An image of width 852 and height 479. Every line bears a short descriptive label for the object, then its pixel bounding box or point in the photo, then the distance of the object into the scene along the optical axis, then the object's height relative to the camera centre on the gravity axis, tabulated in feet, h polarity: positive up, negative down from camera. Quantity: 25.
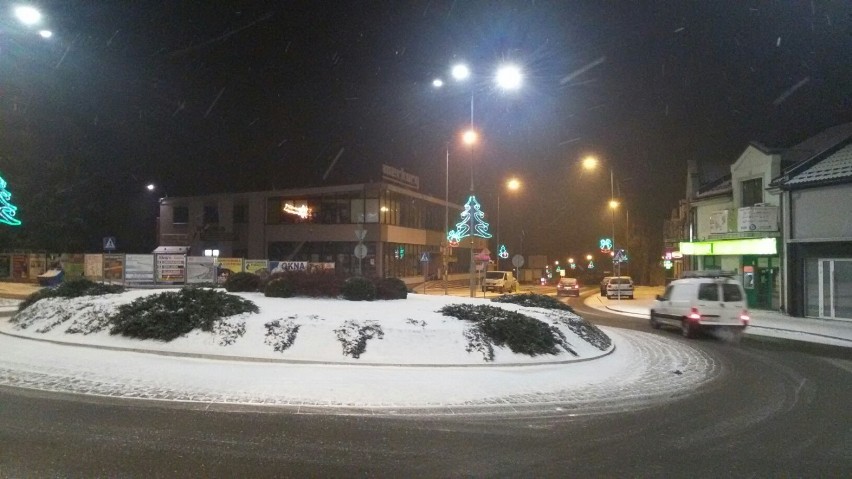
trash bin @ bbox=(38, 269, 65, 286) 113.60 -2.93
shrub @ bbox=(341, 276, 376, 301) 50.14 -2.28
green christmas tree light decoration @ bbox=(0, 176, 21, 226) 86.74 +8.20
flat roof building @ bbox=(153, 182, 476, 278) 162.09 +11.46
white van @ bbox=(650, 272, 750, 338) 56.95 -4.11
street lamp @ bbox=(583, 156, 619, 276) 100.17 +17.56
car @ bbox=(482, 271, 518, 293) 144.87 -4.44
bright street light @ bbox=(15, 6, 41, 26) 42.22 +18.41
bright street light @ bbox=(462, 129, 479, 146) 71.92 +15.91
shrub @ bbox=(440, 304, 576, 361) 39.01 -4.86
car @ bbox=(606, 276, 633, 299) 133.69 -5.35
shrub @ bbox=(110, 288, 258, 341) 40.50 -3.56
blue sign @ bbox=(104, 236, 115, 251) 106.87 +3.72
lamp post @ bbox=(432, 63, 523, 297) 56.34 +18.60
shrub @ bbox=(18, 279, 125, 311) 52.85 -2.57
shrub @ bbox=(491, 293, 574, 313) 56.08 -3.64
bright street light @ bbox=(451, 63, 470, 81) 56.95 +18.94
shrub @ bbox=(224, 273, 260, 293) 56.13 -1.90
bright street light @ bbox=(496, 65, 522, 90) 56.29 +18.39
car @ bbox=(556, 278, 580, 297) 145.38 -6.03
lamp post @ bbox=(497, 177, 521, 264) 117.50 +16.61
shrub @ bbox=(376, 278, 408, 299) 52.24 -2.29
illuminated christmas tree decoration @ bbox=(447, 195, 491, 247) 78.02 +5.81
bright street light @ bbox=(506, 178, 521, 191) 117.50 +16.54
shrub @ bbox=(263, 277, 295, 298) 51.83 -2.20
